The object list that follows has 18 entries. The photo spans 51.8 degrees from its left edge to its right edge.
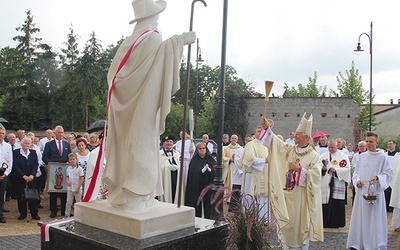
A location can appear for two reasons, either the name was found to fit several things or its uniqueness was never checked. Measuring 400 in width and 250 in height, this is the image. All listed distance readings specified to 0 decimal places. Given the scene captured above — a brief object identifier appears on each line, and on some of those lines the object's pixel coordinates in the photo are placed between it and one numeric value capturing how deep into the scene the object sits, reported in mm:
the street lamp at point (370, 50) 19375
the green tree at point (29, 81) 41438
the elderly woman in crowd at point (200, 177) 9406
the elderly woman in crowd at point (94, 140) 10062
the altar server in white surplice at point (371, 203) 7211
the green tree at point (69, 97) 39656
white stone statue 4074
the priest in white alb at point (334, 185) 10102
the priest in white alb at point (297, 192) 6492
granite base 3664
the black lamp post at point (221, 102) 8219
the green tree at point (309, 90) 48250
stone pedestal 3807
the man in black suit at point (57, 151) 10402
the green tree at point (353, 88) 36062
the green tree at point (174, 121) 36847
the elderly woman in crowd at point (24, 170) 9586
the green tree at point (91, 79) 39094
